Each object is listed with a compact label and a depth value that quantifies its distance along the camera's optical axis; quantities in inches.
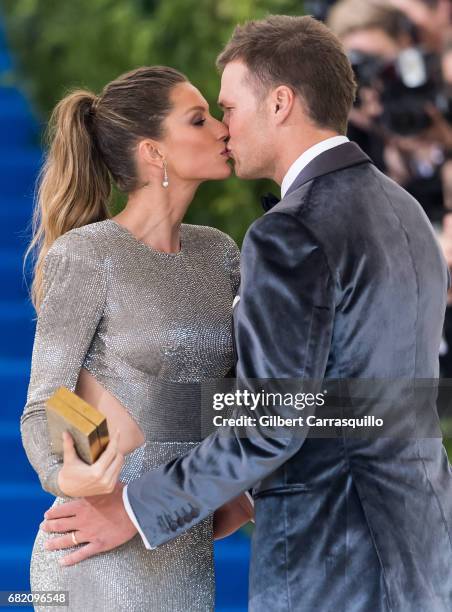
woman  305.4
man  295.6
